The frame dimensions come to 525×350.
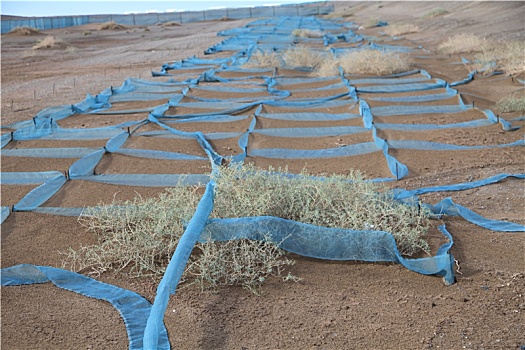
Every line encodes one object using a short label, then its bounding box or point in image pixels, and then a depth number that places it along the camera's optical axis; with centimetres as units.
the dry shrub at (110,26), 3509
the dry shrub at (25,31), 2911
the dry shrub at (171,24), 3818
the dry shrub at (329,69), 1139
